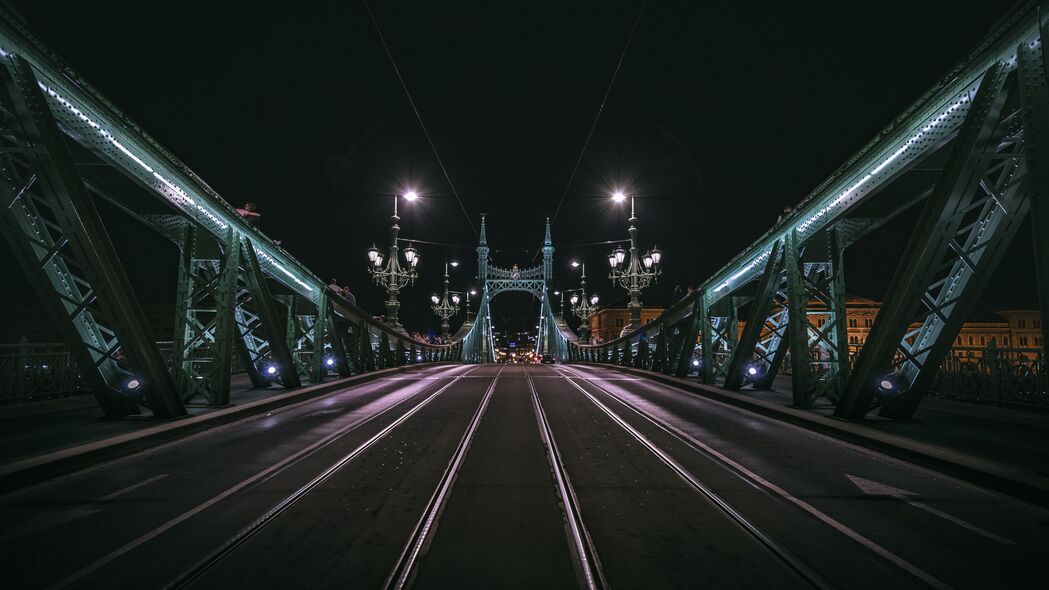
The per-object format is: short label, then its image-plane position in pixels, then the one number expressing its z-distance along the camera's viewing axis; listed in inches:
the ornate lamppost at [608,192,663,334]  867.4
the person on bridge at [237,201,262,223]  455.5
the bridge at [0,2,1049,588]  125.5
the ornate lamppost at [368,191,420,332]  897.5
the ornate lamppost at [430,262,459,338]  1584.4
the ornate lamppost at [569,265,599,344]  1366.9
